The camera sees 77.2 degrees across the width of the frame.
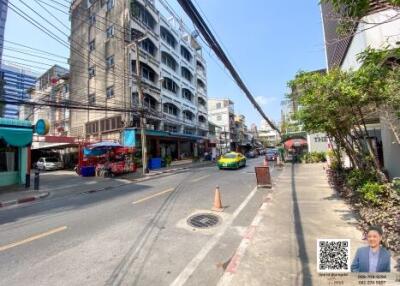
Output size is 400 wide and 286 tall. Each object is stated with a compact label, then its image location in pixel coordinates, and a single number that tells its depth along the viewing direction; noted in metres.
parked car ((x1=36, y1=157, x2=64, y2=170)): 30.94
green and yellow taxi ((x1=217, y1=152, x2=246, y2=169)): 22.73
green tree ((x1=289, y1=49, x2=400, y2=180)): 4.44
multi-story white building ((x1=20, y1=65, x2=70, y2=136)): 36.88
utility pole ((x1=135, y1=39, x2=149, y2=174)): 20.67
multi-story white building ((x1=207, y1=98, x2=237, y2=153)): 63.23
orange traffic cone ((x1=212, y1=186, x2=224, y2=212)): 8.34
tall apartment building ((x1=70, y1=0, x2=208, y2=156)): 28.36
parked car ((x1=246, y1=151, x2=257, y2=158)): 54.40
